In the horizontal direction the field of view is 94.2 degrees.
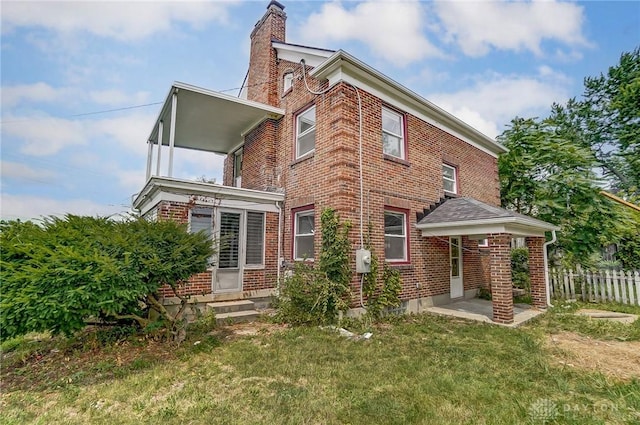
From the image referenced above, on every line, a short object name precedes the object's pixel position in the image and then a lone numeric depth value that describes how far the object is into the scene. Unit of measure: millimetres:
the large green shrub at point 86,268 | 4121
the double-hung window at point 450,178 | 10773
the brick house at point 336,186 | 7602
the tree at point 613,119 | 18859
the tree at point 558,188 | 11289
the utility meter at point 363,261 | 7113
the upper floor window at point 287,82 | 10188
